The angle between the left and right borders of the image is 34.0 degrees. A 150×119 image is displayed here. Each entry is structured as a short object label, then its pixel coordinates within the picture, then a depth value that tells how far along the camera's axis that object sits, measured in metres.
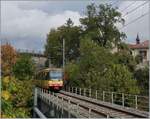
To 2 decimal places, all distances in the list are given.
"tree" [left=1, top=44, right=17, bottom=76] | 29.08
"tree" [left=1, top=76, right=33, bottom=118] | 16.23
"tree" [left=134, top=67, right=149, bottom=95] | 29.98
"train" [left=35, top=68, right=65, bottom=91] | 25.43
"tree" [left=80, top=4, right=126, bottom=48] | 39.15
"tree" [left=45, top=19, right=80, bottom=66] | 45.11
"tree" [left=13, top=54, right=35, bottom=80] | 29.34
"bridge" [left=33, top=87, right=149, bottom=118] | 13.19
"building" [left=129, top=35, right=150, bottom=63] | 46.60
